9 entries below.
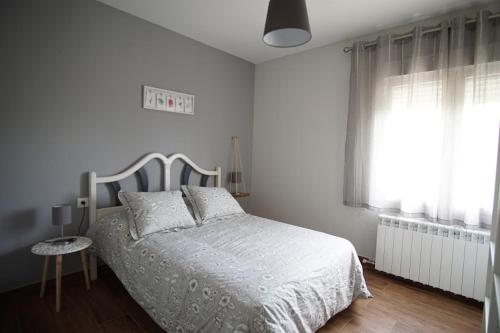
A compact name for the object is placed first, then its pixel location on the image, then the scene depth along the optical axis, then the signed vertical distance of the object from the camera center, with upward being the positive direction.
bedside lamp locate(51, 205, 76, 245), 2.00 -0.54
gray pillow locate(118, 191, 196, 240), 2.15 -0.53
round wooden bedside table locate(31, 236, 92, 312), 1.90 -0.76
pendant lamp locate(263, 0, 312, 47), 1.47 +0.83
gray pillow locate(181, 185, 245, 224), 2.63 -0.51
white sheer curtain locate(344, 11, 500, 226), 2.11 +0.37
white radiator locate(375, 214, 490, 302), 2.11 -0.83
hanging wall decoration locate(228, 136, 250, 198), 3.67 -0.26
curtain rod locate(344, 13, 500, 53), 2.07 +1.23
